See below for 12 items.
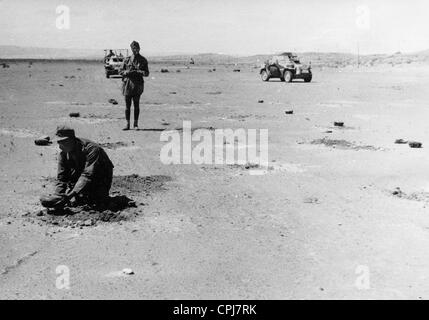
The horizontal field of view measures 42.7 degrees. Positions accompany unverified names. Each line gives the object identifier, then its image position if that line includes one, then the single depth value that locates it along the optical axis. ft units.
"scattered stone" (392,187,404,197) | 27.04
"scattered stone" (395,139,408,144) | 40.83
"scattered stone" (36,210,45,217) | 22.92
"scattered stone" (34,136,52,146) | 39.52
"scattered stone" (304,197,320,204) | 25.88
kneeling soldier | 22.31
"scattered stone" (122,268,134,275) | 17.31
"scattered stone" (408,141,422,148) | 39.11
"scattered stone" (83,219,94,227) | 21.72
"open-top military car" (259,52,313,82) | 109.97
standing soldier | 42.86
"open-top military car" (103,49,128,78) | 126.41
